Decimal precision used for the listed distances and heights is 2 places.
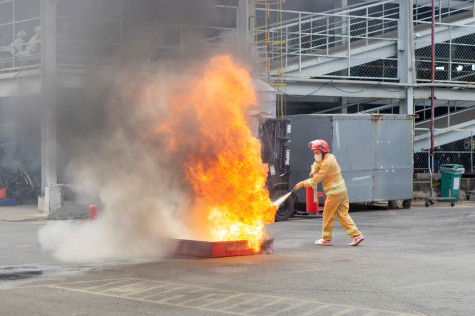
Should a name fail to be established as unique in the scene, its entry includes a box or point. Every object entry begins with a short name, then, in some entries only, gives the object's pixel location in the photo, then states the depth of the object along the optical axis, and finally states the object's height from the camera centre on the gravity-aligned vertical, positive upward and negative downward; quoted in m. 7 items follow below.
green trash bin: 22.55 -0.42
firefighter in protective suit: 12.28 -0.46
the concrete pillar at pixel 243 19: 12.53 +3.00
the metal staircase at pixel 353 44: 23.33 +4.26
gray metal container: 19.00 +0.46
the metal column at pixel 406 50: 24.53 +4.01
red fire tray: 10.44 -1.18
